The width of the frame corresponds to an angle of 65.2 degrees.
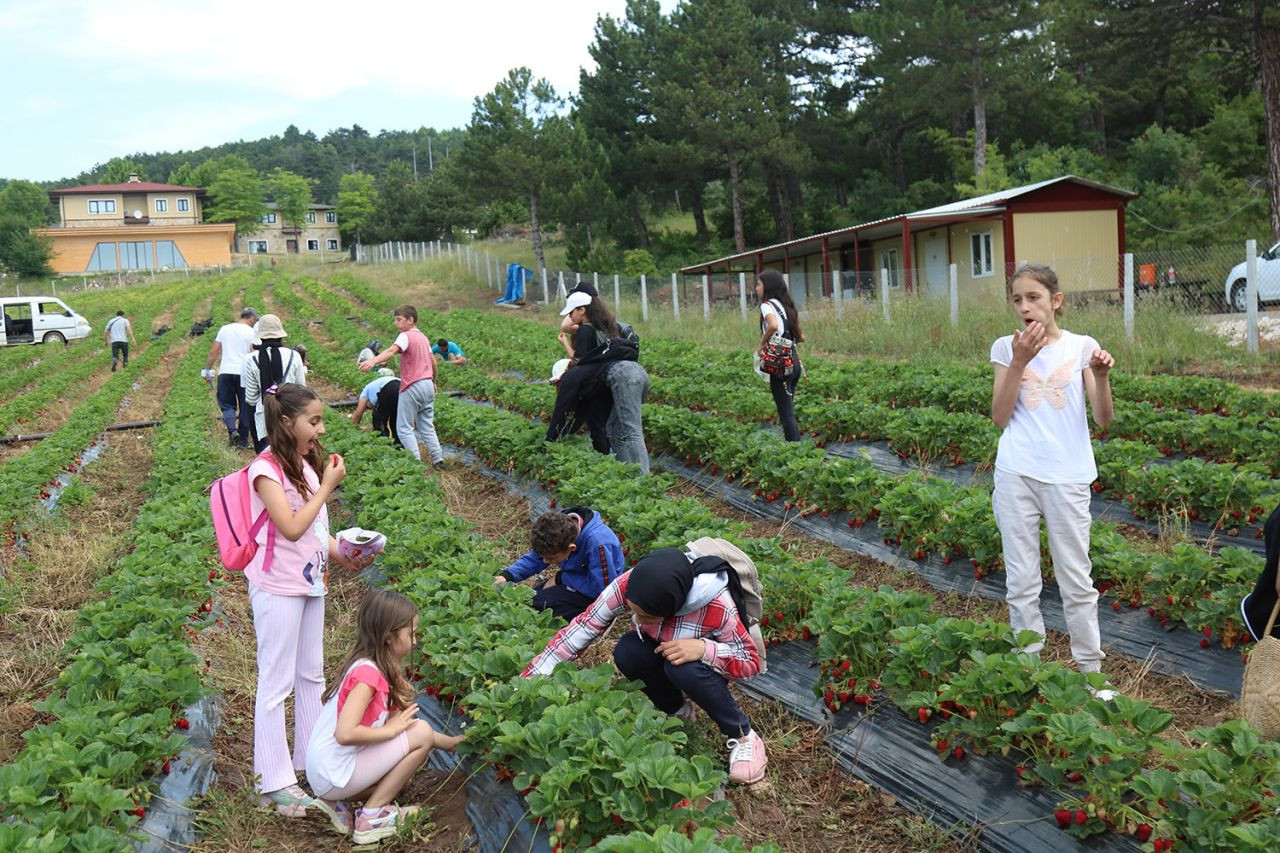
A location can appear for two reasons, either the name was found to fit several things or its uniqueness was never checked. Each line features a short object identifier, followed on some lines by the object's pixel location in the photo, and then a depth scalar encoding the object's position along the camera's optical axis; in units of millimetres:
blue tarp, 31219
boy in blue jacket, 5258
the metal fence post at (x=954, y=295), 15839
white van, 28812
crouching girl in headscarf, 3875
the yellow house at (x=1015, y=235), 22766
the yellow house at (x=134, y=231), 61125
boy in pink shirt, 9242
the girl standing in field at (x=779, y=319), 8344
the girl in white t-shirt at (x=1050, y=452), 4184
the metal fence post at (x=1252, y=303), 12461
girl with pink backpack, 3852
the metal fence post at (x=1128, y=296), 13367
